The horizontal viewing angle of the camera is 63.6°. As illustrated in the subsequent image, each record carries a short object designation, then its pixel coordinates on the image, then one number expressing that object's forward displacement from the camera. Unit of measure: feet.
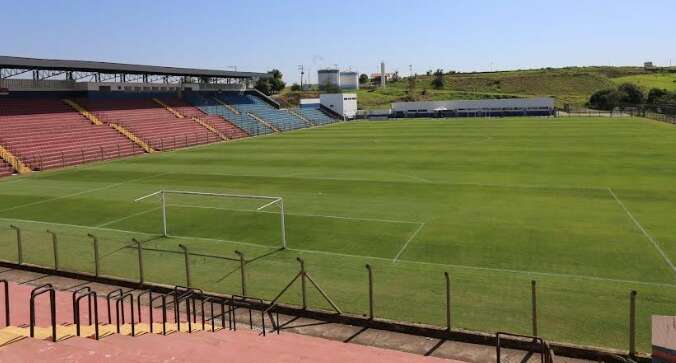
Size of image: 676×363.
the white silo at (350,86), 640.17
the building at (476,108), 329.31
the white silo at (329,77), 626.64
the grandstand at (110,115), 145.89
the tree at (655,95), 366.16
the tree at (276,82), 424.66
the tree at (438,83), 597.81
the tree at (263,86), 395.14
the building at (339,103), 332.39
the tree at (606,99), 377.09
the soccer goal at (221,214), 65.51
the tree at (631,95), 375.66
